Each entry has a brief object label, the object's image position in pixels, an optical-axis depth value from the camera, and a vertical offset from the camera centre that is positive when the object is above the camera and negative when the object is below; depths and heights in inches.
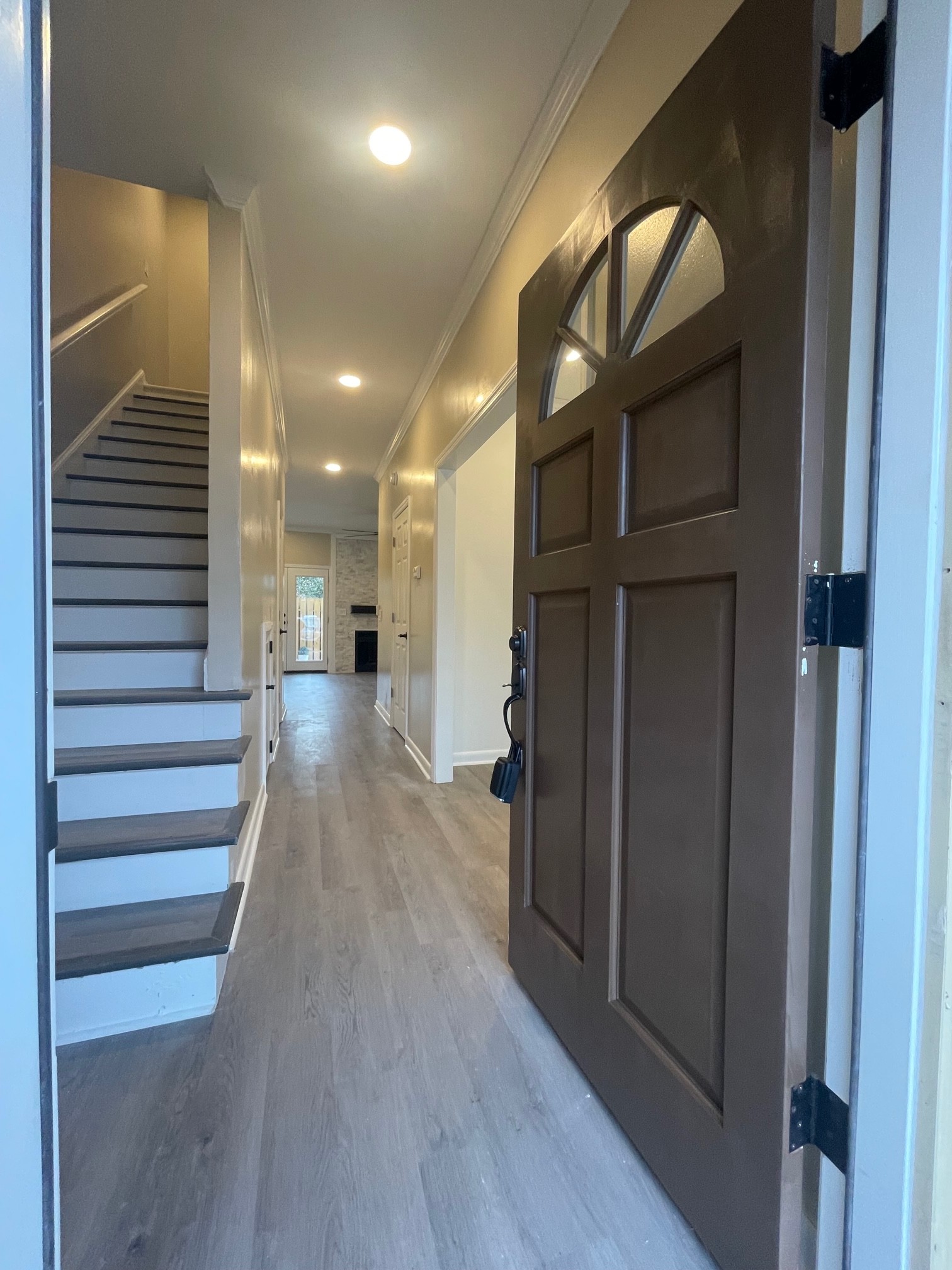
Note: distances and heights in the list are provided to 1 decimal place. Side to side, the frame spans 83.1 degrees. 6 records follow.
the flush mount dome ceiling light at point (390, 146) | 70.8 +63.9
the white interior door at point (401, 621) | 181.3 -0.6
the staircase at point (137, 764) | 56.6 -19.2
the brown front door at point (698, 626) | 29.5 -0.2
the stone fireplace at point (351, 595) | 414.6 +17.8
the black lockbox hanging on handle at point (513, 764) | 61.1 -16.5
